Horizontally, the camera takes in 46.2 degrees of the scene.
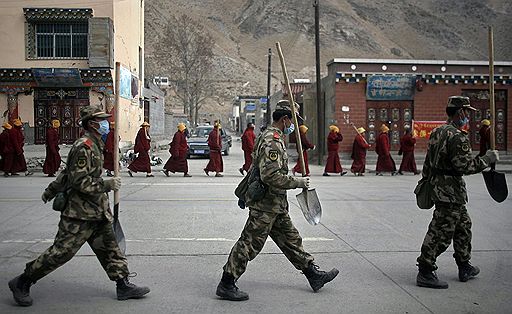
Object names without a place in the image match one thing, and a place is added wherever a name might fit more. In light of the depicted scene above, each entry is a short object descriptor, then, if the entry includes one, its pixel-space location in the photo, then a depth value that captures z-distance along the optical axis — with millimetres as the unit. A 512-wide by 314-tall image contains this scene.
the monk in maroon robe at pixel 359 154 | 18859
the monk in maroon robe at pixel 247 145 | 18438
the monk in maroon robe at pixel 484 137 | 19936
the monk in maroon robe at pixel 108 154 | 16812
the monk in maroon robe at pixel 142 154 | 17719
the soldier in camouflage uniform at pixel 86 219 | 5062
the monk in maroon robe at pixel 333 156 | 19094
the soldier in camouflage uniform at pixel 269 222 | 5281
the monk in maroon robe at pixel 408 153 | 19094
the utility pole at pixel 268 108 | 41112
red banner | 24734
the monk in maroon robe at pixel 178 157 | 18125
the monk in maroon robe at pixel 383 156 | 19109
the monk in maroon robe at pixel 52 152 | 17812
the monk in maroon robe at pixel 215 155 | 18234
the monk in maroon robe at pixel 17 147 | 17859
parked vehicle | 28281
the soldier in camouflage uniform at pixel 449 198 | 5746
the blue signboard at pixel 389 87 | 24344
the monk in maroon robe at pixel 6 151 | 17891
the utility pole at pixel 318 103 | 24438
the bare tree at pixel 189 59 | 61281
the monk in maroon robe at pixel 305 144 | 15459
